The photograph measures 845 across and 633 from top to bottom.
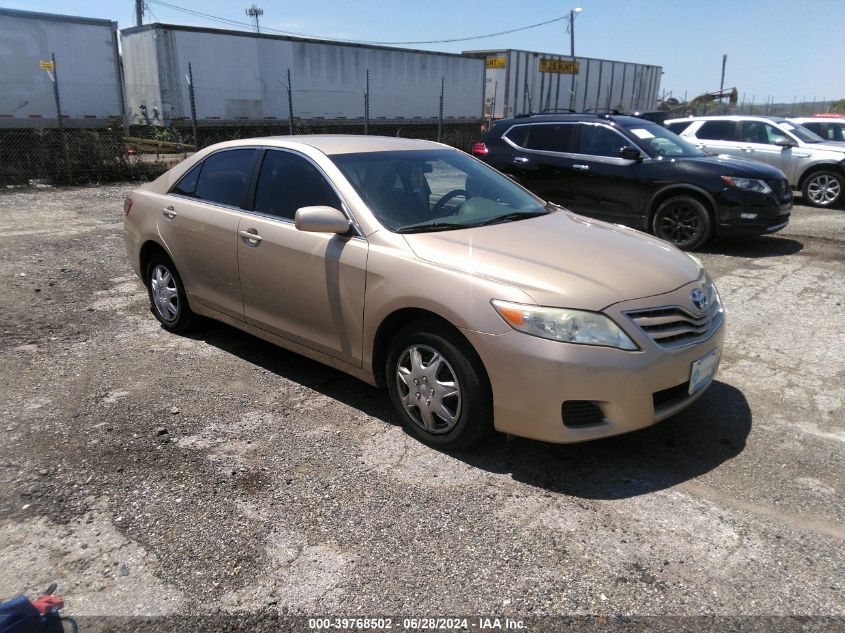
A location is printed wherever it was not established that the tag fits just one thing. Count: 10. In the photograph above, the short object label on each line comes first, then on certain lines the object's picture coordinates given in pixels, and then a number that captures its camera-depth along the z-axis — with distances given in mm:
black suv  8320
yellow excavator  33125
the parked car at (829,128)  14215
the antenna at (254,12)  72250
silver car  12406
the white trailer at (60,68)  15484
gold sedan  3098
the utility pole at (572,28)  42875
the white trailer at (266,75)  18109
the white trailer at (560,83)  28109
